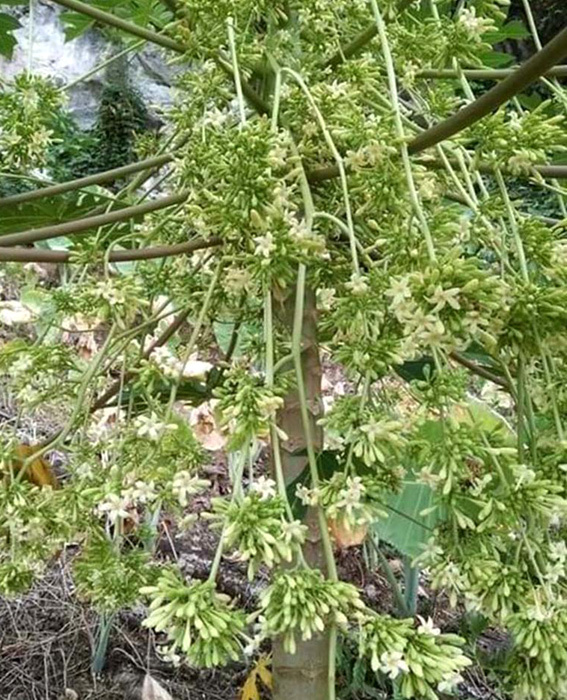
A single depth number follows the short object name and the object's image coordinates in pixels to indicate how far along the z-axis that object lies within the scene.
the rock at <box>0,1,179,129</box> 5.98
